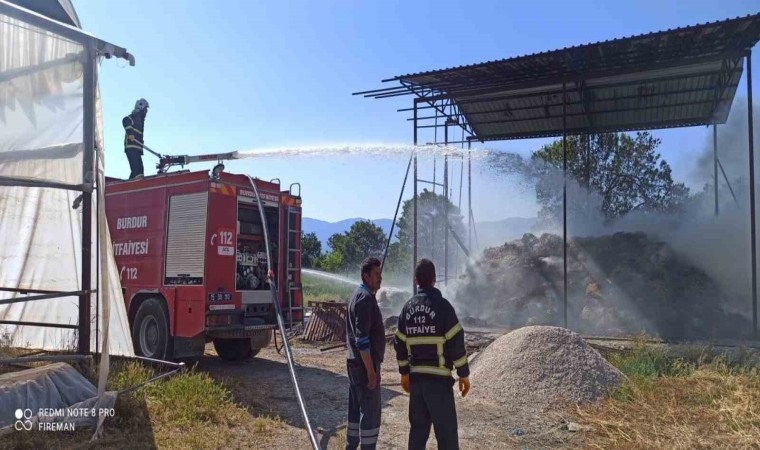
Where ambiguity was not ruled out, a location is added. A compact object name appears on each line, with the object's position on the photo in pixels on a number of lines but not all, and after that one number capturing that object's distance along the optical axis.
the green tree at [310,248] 42.22
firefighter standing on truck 10.05
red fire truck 8.09
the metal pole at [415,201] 13.16
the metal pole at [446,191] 15.22
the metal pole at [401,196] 13.75
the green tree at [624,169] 23.77
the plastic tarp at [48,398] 4.68
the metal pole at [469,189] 16.89
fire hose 5.25
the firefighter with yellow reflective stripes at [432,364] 4.24
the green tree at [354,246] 38.75
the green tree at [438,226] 17.19
